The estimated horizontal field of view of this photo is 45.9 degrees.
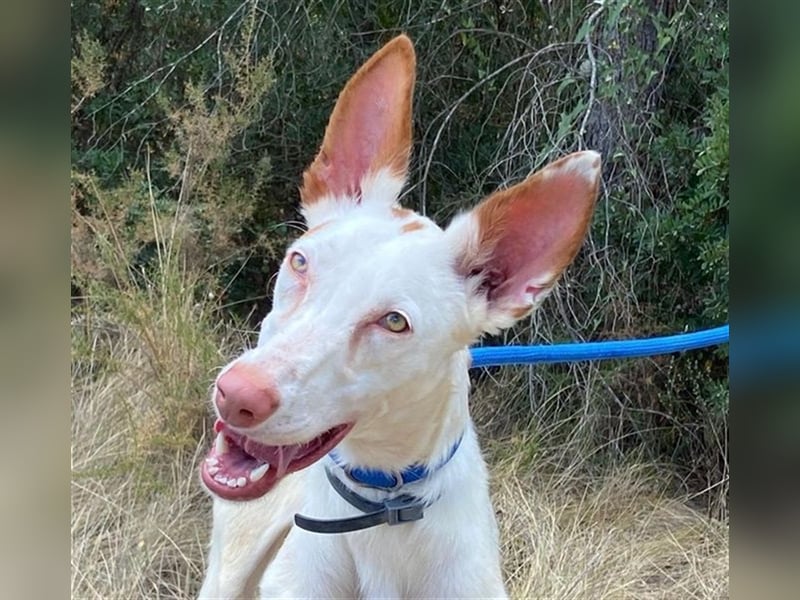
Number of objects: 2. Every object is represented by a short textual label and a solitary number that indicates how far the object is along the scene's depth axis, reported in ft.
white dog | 4.20
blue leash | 5.38
